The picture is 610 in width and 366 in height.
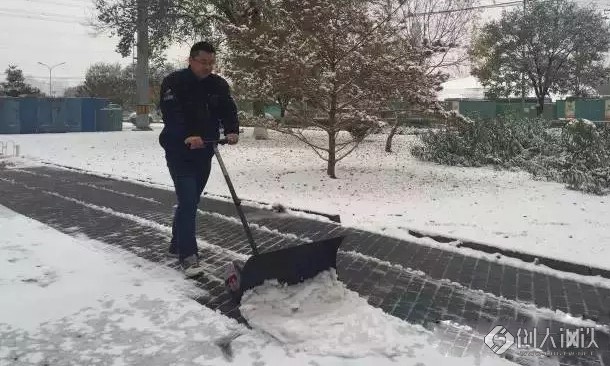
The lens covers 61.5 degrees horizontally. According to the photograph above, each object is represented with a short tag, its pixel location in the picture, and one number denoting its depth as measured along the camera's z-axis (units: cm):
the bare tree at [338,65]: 884
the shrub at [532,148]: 880
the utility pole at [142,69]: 1952
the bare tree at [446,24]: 1478
